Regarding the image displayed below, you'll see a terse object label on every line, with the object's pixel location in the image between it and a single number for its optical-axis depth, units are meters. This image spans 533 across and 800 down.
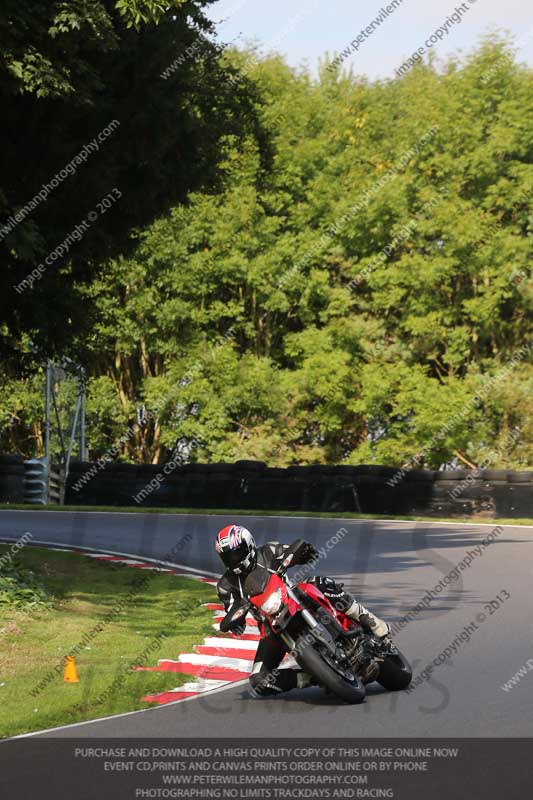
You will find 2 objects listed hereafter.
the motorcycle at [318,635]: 17.16
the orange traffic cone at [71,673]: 19.70
